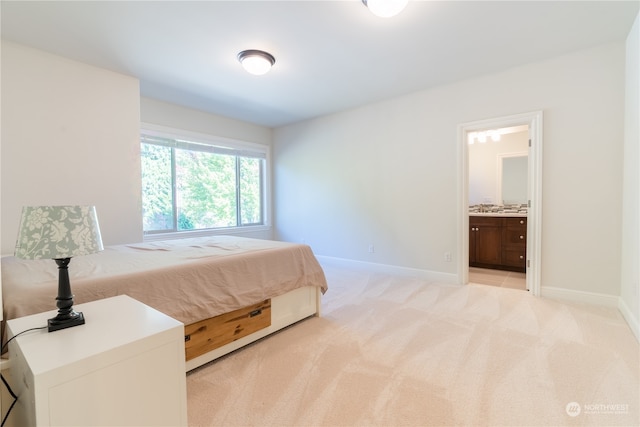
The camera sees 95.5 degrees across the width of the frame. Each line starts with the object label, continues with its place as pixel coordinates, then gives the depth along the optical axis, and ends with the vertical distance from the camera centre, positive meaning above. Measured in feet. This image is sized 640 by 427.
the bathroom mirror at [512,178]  15.44 +1.57
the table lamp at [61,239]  3.35 -0.35
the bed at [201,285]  4.97 -1.53
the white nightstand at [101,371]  2.88 -1.78
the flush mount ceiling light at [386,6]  6.14 +4.31
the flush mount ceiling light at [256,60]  8.94 +4.60
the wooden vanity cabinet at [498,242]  13.61 -1.74
